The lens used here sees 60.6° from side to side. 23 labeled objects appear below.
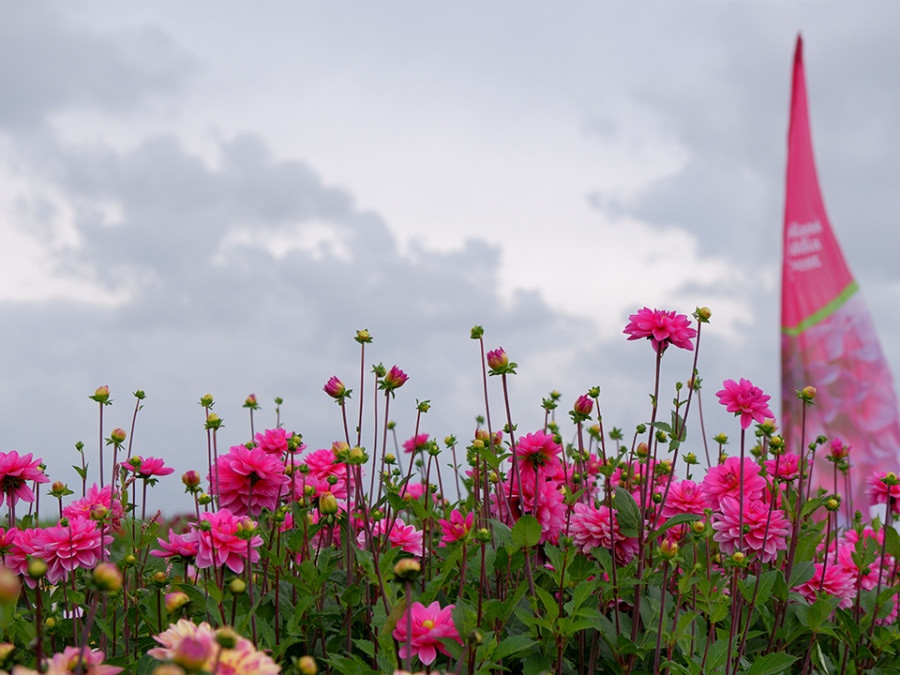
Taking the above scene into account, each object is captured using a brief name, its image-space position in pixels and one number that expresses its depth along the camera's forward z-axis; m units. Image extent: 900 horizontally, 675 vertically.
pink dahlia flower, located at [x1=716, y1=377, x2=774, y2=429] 2.28
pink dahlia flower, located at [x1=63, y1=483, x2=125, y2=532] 2.49
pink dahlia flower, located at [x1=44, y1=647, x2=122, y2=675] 1.26
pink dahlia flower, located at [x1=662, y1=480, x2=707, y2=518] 2.52
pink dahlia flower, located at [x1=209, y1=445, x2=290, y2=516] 2.16
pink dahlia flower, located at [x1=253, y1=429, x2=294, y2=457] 2.48
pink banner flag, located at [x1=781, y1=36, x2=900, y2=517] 7.45
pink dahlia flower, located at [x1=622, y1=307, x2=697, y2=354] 2.20
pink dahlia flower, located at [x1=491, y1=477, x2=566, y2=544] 2.28
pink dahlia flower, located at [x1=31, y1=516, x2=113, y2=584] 2.15
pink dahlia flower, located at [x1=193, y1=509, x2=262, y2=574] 1.93
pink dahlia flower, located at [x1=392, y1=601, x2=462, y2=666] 1.70
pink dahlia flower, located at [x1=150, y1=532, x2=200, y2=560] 2.04
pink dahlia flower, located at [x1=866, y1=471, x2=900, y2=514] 3.26
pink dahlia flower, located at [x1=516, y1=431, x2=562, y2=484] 2.25
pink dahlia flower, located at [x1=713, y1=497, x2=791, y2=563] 2.41
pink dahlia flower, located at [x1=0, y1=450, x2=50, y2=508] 2.43
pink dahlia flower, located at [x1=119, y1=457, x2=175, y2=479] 2.55
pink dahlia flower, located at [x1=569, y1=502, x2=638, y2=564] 2.29
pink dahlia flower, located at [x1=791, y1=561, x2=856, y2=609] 2.73
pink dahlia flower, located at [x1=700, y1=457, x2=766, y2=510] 2.44
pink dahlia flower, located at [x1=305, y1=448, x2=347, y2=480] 2.81
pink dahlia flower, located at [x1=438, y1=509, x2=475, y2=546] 2.01
